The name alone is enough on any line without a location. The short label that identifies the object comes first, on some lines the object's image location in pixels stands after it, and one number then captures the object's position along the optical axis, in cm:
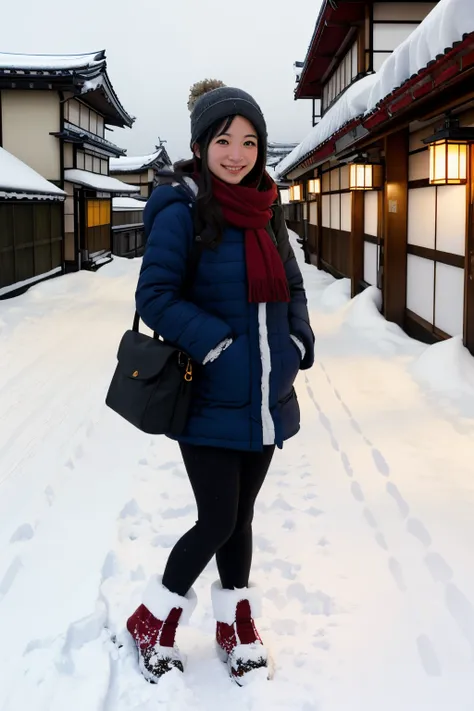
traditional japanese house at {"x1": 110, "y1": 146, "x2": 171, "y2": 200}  4297
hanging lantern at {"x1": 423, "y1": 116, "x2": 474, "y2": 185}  684
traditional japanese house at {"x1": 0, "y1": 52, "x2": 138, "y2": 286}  2136
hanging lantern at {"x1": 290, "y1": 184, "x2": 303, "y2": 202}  2494
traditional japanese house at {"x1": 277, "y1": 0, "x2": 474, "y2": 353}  633
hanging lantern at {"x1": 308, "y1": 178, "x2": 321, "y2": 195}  1969
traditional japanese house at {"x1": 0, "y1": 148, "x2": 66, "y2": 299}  1634
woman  239
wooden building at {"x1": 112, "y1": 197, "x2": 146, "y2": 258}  3371
